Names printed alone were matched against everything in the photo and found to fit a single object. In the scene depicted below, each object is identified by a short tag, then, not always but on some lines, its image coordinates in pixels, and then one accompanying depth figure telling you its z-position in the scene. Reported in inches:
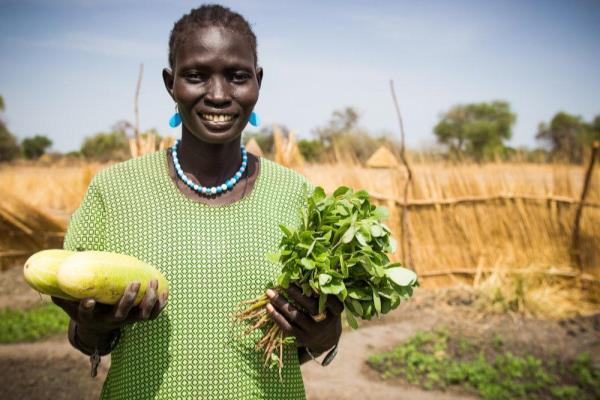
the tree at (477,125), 2212.1
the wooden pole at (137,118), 268.8
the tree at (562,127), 1952.0
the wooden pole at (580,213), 318.7
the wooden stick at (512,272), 329.1
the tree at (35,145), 2166.6
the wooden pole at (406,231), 352.5
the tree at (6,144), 1621.6
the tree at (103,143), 1817.2
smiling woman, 66.8
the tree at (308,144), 1593.3
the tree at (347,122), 1999.9
